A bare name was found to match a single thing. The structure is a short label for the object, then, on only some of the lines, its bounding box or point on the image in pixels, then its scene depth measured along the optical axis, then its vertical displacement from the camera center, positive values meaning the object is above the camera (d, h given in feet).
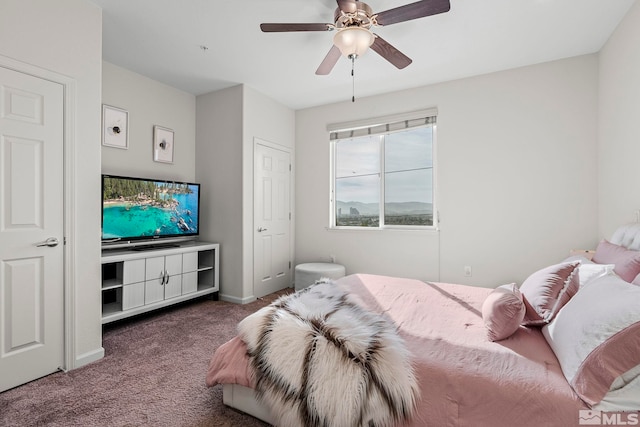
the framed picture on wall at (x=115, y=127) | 10.34 +3.03
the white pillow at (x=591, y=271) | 5.40 -1.09
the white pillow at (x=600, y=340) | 3.44 -1.57
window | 12.80 +1.75
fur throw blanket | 3.96 -2.25
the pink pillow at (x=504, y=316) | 4.83 -1.68
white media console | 9.40 -2.24
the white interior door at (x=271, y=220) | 13.00 -0.36
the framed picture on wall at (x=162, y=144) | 11.91 +2.76
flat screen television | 9.72 +0.05
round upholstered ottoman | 12.51 -2.56
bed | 3.48 -2.09
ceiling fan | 6.20 +4.15
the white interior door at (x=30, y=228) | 6.27 -0.35
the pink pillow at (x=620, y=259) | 5.40 -0.92
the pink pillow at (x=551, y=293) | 5.13 -1.42
